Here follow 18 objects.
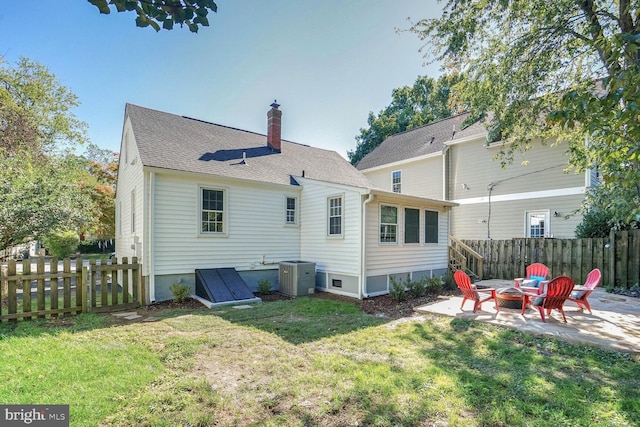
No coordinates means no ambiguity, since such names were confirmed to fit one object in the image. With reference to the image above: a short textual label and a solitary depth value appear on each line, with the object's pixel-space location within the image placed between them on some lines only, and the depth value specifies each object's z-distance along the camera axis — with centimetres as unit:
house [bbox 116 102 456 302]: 881
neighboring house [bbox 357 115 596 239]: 1318
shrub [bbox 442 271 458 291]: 1089
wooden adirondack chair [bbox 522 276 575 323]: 573
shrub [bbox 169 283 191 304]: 838
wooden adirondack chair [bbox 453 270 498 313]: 684
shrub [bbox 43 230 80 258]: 1959
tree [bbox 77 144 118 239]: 2485
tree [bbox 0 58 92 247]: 1088
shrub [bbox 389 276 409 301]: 855
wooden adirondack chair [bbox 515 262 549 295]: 834
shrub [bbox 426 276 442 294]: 992
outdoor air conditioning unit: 955
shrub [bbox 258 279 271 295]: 988
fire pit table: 716
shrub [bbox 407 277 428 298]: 919
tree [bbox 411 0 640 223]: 760
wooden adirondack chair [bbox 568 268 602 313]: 651
